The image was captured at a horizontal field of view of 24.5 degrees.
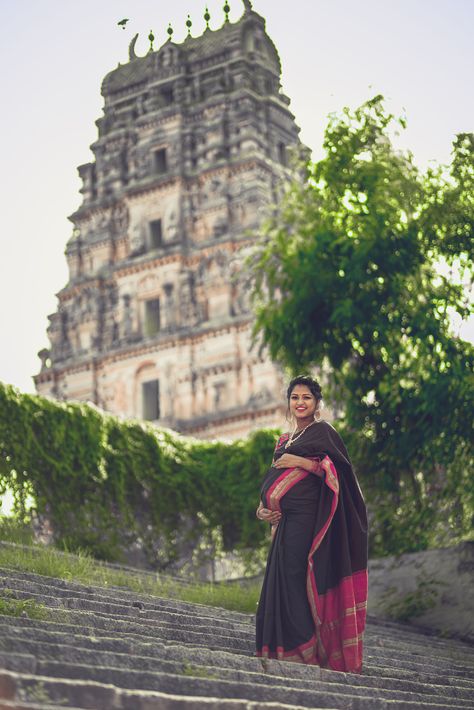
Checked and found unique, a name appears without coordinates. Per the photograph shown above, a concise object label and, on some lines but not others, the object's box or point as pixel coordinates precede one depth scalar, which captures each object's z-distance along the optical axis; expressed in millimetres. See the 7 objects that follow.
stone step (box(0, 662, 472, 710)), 4359
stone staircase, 4062
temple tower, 31312
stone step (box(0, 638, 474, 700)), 4438
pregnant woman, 6574
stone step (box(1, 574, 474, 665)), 7340
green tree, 15523
